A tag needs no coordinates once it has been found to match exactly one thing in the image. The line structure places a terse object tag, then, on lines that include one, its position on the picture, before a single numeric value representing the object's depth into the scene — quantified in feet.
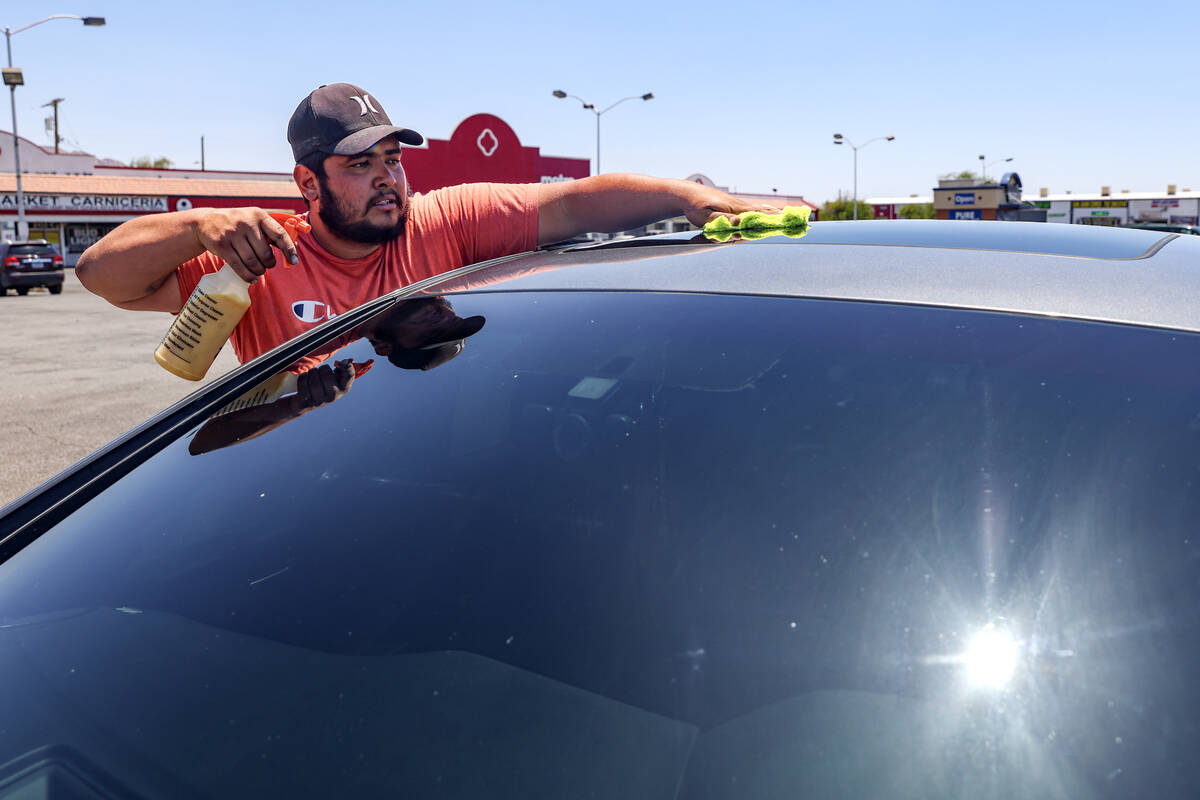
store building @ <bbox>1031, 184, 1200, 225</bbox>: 228.49
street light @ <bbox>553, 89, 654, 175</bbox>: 116.57
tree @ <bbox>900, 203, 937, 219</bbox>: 242.37
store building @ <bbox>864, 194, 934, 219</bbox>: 266.32
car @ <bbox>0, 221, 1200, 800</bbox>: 3.08
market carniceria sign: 142.82
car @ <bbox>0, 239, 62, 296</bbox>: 81.20
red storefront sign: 60.44
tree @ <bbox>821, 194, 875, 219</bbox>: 247.29
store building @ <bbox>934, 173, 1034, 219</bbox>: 184.65
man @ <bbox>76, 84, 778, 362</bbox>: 8.73
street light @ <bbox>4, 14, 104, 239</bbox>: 91.04
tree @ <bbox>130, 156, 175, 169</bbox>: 286.66
